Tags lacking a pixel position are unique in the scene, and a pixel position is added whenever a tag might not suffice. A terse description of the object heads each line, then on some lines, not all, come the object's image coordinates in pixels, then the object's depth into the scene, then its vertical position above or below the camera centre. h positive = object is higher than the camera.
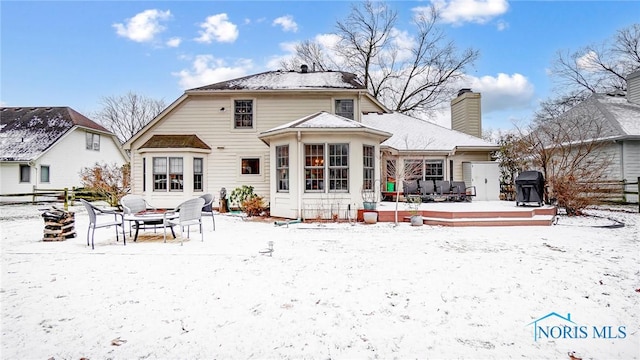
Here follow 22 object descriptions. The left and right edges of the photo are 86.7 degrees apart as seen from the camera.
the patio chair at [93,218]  6.65 -0.51
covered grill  11.41 -0.04
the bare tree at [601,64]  24.75 +9.24
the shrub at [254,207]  12.25 -0.61
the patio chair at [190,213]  7.07 -0.48
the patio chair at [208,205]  9.41 -0.40
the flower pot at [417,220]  9.83 -0.93
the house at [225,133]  13.92 +2.51
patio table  7.08 -0.57
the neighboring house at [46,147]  20.89 +3.05
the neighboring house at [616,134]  15.25 +2.37
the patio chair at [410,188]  13.91 +0.01
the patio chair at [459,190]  13.86 -0.09
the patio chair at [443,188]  13.89 +0.00
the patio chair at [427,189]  13.75 -0.04
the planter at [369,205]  10.65 -0.51
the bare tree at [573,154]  11.92 +1.46
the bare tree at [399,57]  27.44 +10.85
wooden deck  9.91 -0.84
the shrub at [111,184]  14.62 +0.38
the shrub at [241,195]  13.69 -0.19
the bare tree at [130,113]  38.72 +9.04
